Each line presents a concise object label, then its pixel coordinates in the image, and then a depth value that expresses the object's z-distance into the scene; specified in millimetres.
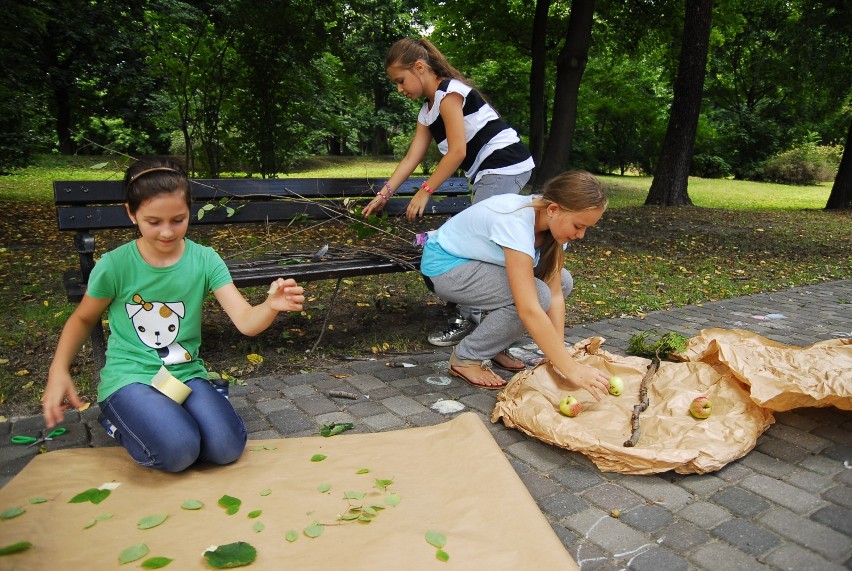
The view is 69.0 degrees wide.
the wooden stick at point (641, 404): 2515
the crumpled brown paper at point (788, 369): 2570
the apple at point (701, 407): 2625
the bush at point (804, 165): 26312
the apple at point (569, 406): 2711
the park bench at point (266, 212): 3174
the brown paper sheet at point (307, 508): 1825
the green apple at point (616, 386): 2887
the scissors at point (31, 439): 2584
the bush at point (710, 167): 27703
